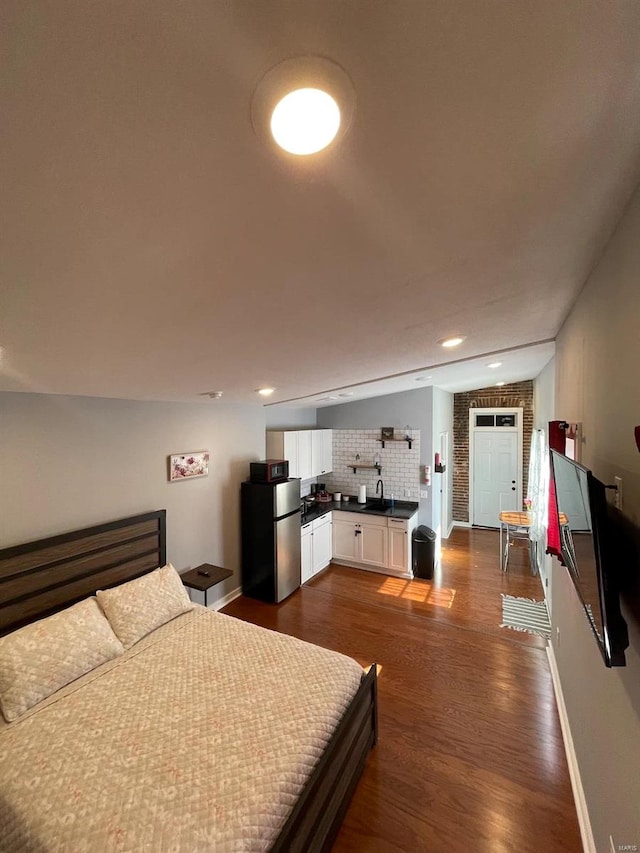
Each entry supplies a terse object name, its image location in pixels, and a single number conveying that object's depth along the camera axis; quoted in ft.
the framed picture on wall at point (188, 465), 11.13
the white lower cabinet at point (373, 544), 16.16
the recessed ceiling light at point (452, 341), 7.63
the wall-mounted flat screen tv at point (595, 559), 3.29
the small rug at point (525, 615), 11.53
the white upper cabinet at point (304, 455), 16.58
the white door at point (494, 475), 20.81
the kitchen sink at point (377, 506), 16.92
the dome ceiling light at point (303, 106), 1.88
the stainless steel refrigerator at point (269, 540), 13.09
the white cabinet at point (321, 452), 17.70
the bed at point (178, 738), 4.39
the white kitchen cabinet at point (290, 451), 15.41
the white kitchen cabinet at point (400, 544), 15.62
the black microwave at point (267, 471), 13.51
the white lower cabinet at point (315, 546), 15.25
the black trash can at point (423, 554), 15.44
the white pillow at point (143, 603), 8.01
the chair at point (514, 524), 16.33
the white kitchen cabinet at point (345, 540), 16.87
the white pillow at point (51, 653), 6.14
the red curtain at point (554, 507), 7.43
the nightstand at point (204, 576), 10.60
